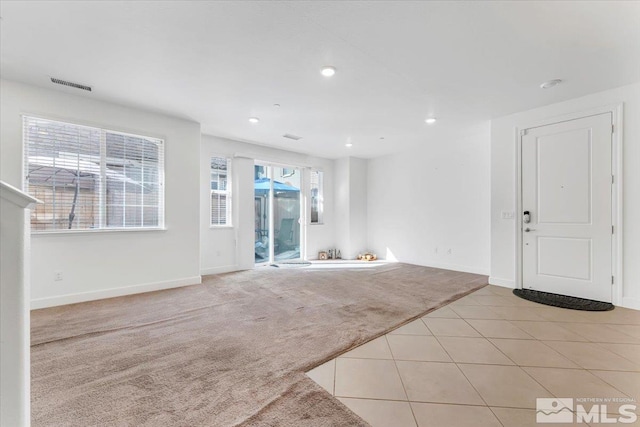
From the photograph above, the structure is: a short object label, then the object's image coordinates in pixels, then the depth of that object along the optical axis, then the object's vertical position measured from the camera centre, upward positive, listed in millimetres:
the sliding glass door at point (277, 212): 6230 +35
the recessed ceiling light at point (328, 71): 2740 +1498
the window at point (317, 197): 7047 +446
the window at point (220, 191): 5328 +455
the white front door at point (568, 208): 3387 +77
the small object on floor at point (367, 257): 6758 -1111
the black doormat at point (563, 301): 3221 -1132
